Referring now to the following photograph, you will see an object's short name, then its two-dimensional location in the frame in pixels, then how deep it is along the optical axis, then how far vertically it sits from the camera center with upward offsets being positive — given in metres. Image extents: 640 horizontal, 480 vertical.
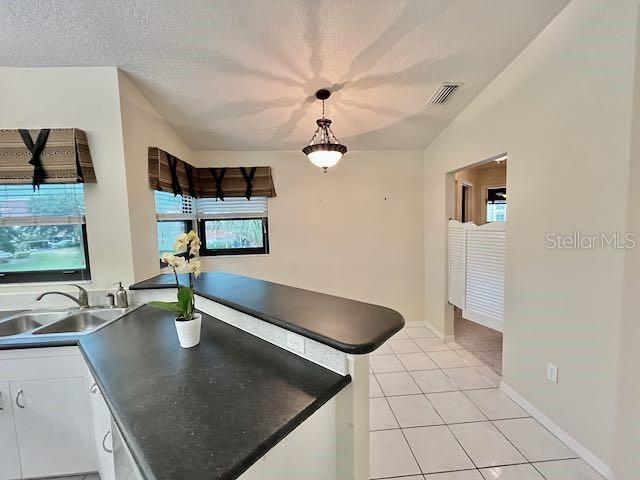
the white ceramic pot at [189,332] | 1.35 -0.52
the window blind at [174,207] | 2.85 +0.22
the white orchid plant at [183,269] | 1.32 -0.22
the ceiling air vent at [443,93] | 2.57 +1.18
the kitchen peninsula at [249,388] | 0.77 -0.60
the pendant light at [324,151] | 2.28 +0.58
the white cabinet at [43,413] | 1.61 -1.07
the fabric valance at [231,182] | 3.66 +0.55
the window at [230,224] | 3.78 -0.01
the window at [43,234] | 2.14 -0.03
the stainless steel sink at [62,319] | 1.97 -0.66
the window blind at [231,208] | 3.78 +0.22
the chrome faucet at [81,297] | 2.10 -0.52
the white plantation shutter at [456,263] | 3.18 -0.55
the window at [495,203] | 5.47 +0.23
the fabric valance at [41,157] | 2.00 +0.53
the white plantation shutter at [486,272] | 2.64 -0.57
